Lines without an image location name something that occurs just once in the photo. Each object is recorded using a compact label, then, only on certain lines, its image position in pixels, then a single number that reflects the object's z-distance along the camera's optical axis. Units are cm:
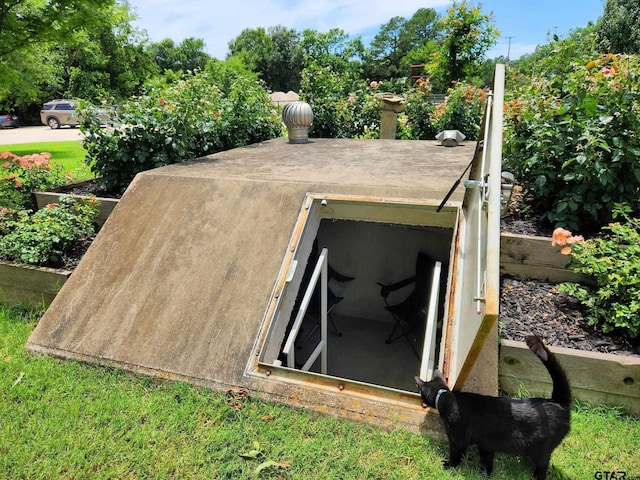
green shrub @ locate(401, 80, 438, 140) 894
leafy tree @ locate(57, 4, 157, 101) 2842
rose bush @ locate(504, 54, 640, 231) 342
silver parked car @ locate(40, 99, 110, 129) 2436
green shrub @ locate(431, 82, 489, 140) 799
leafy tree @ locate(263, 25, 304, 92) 5419
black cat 192
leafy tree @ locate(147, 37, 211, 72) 4862
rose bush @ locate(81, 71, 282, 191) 502
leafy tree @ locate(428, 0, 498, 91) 1206
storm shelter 237
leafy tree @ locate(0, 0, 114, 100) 689
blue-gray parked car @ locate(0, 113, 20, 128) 2519
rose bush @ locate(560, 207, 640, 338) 267
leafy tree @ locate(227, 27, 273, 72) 5244
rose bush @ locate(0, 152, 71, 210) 490
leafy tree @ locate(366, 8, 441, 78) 7475
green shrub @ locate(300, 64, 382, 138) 920
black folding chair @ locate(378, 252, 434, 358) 500
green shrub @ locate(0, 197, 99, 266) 389
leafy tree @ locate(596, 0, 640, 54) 2393
